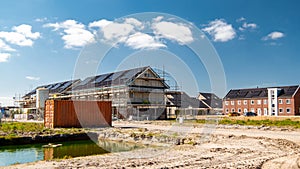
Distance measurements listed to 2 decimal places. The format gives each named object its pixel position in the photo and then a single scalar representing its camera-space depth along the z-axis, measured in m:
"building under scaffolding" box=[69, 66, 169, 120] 38.97
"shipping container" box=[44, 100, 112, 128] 23.34
